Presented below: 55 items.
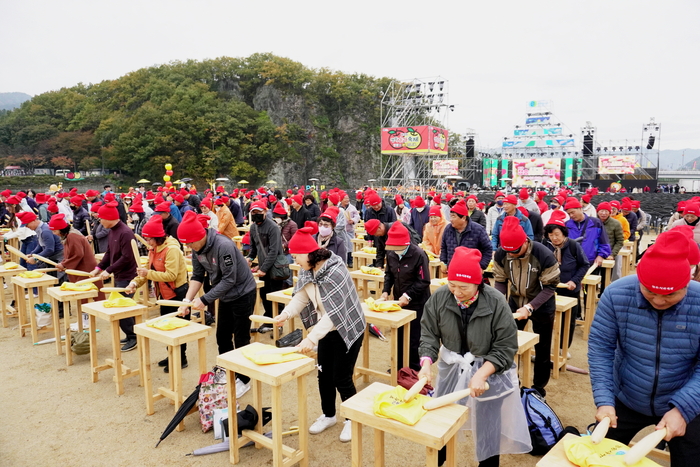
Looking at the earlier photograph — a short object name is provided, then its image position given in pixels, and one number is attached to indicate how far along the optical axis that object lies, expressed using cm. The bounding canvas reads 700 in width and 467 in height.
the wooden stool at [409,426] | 227
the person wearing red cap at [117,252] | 553
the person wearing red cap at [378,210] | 794
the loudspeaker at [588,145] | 4626
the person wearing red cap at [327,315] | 345
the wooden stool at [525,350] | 372
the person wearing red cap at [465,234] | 548
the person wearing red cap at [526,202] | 900
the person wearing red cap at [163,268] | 490
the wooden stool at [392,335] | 430
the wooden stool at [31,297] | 602
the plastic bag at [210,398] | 393
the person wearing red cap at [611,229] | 688
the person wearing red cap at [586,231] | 643
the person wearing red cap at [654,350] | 202
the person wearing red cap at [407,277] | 432
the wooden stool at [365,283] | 624
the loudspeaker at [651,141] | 4276
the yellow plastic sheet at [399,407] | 236
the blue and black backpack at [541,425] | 338
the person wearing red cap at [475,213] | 780
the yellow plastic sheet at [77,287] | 541
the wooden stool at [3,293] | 683
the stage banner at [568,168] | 4925
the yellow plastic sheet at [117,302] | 475
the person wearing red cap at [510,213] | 660
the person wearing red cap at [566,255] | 476
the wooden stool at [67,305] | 530
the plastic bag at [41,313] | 645
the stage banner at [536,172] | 4556
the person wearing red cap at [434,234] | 741
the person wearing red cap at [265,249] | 598
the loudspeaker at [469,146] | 5203
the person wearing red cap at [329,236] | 652
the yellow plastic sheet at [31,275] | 622
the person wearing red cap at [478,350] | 258
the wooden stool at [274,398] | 306
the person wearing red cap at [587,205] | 802
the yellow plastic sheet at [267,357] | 315
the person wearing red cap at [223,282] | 420
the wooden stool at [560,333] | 480
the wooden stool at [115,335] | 459
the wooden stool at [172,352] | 391
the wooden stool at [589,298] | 582
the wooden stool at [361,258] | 818
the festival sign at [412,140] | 3228
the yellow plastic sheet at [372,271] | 624
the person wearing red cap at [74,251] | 611
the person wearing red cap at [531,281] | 375
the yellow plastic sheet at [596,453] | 184
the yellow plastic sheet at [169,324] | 404
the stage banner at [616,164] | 4169
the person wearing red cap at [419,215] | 939
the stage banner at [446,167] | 4616
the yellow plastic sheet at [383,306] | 448
